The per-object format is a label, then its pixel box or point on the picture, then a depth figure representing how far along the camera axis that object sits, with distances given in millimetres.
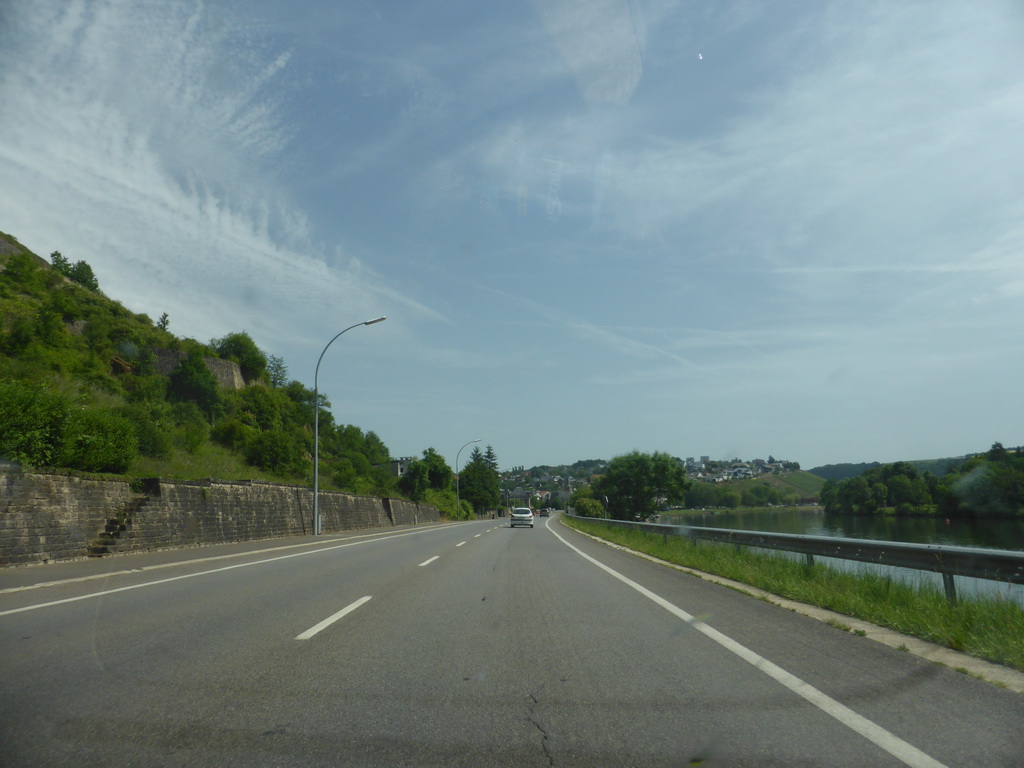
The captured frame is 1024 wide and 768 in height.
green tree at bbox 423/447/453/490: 105688
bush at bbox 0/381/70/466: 16344
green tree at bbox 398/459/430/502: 92500
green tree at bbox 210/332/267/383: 96438
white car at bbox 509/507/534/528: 53719
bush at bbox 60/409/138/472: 18938
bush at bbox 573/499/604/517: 96562
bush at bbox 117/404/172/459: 31906
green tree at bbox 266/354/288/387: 123688
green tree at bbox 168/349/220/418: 70375
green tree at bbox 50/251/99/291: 93875
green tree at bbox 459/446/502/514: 130750
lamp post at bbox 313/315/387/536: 31203
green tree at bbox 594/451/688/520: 94938
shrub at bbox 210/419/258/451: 56656
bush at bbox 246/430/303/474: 55219
